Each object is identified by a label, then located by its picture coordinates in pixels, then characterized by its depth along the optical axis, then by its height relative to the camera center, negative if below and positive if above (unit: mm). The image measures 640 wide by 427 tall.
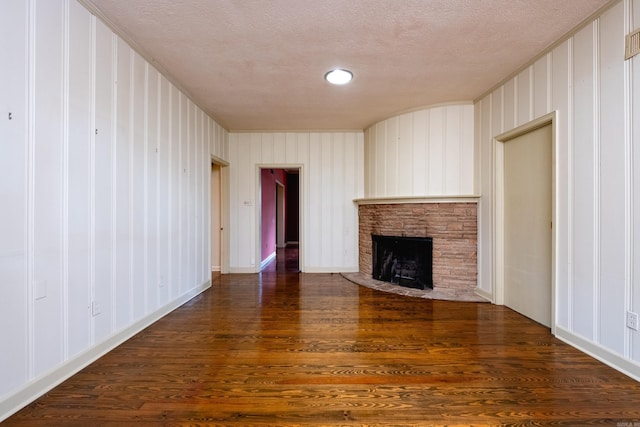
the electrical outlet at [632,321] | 1895 -717
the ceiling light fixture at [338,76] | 3046 +1524
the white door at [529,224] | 2807 -101
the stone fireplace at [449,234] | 3885 -280
